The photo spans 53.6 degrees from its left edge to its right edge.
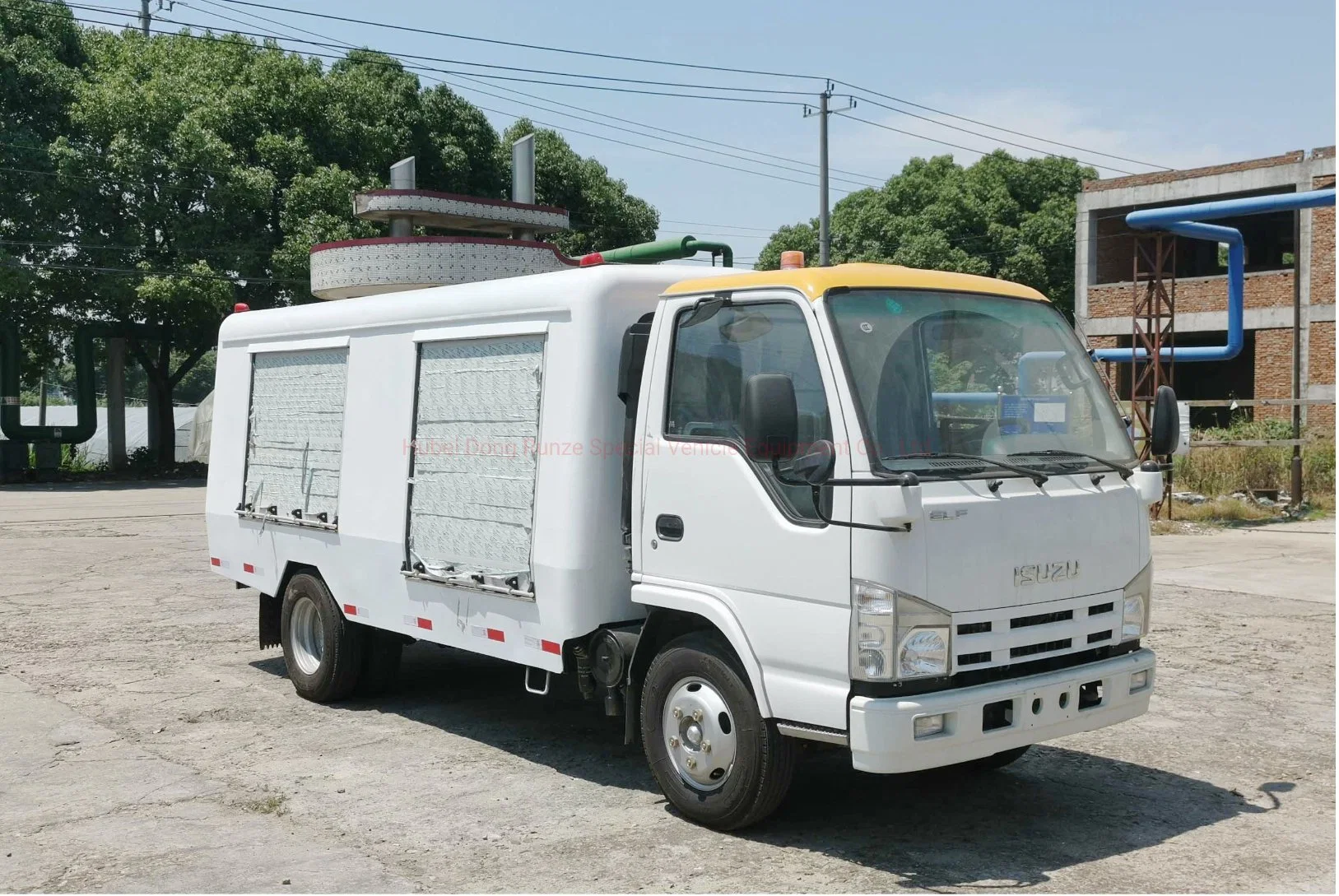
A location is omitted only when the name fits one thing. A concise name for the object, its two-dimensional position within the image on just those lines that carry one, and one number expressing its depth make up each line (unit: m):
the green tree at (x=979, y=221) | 51.12
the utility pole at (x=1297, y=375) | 22.75
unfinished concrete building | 33.66
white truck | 5.30
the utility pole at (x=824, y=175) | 35.69
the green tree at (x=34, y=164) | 32.94
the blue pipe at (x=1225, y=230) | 18.95
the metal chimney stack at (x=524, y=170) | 10.79
